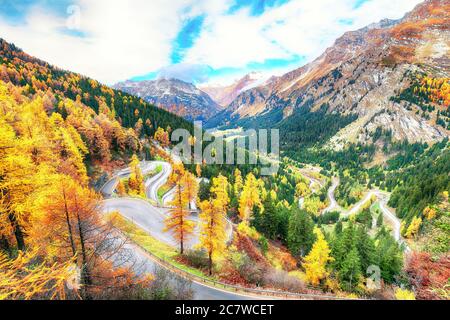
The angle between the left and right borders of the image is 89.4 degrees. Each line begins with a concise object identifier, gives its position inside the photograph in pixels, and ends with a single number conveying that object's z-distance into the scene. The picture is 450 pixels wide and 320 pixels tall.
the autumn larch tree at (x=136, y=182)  55.38
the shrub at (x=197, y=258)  24.47
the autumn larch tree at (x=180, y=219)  26.16
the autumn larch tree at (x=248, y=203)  49.91
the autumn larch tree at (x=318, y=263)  33.94
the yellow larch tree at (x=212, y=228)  22.56
